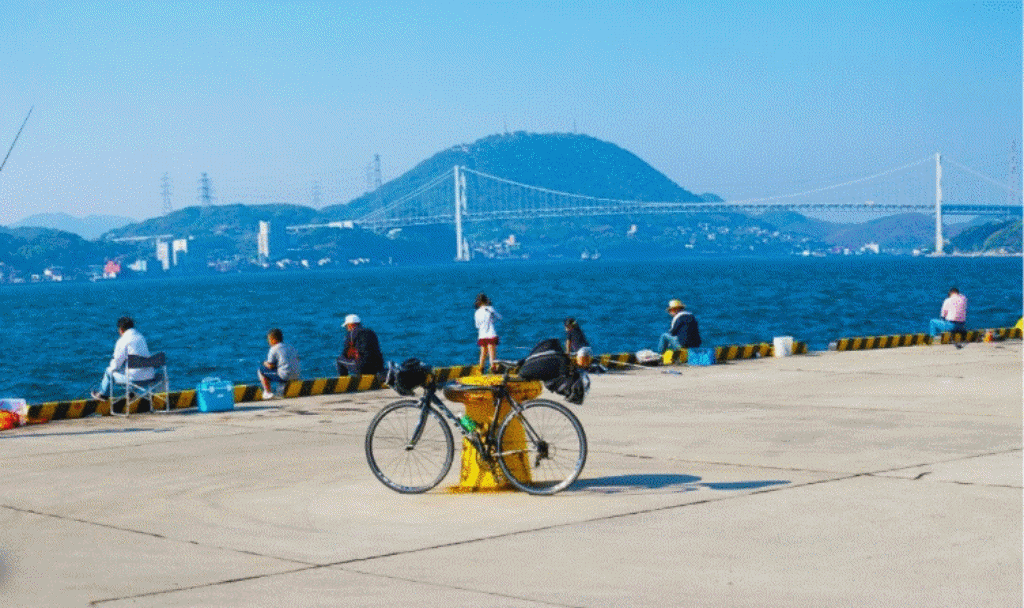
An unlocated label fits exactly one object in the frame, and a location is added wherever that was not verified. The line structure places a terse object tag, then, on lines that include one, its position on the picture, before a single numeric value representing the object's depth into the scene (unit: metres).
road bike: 10.23
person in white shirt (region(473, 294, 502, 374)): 23.05
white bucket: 23.59
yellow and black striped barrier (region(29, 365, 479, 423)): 16.05
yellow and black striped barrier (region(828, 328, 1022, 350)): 25.62
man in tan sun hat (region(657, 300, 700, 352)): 22.83
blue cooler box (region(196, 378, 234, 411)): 16.73
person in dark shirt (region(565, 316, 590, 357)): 19.98
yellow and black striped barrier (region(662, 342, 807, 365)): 22.39
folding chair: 16.42
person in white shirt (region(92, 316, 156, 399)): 16.66
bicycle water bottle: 10.34
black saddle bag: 10.34
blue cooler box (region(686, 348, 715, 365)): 22.21
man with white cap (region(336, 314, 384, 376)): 19.50
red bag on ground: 15.25
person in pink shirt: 25.77
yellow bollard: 10.32
